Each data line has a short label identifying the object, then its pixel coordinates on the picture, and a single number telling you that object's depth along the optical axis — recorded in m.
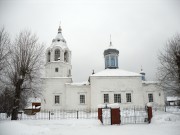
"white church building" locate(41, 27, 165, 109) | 24.42
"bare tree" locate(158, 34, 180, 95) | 15.68
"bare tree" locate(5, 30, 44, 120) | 15.25
